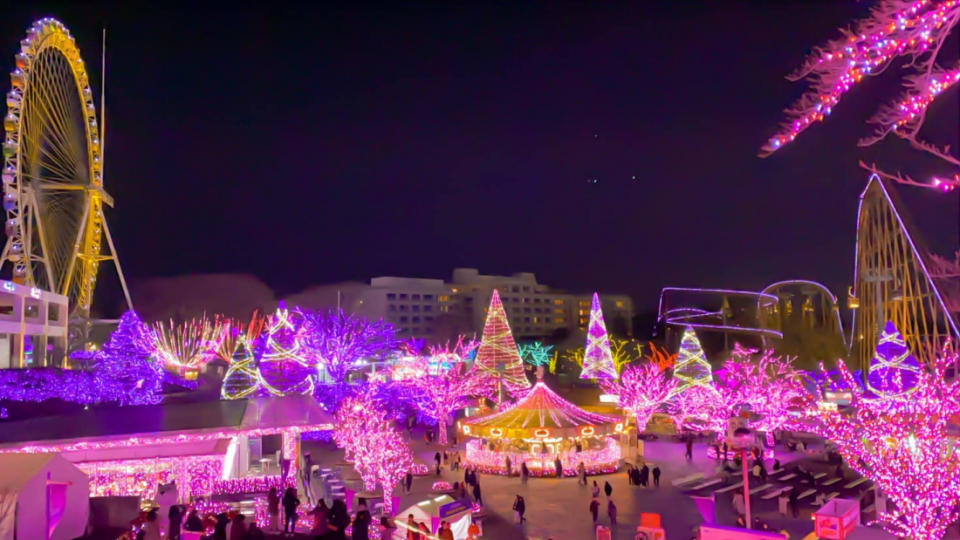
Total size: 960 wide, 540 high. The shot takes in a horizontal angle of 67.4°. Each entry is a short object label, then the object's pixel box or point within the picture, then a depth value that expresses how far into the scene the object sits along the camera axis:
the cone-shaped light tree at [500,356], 40.19
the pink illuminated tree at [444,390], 36.19
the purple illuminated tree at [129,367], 33.47
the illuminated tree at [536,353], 72.25
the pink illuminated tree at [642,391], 35.31
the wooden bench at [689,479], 23.90
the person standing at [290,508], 14.20
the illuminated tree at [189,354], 49.09
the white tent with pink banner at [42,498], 10.91
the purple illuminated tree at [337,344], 40.25
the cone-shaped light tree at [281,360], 32.47
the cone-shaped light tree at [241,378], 31.88
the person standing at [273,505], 15.05
